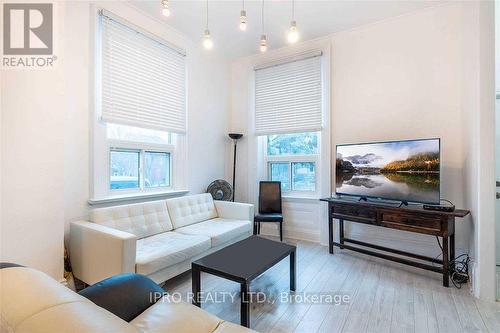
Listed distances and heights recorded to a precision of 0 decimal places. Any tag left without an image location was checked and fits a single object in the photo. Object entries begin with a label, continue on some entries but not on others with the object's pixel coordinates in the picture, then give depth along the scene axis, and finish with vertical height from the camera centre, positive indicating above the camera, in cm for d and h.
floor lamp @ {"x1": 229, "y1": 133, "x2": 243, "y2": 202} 413 +47
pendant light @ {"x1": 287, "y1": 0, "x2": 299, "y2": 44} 198 +107
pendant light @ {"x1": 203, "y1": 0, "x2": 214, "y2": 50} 217 +111
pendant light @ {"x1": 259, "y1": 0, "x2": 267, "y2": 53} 219 +109
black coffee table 172 -77
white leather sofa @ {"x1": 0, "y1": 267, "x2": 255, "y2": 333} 64 -41
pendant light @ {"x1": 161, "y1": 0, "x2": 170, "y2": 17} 185 +120
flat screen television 251 -4
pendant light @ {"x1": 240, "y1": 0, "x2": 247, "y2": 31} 197 +118
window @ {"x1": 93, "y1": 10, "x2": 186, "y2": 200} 266 +66
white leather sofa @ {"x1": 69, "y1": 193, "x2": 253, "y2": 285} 202 -75
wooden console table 238 -60
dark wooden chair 386 -54
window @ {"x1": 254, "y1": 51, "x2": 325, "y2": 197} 370 +75
